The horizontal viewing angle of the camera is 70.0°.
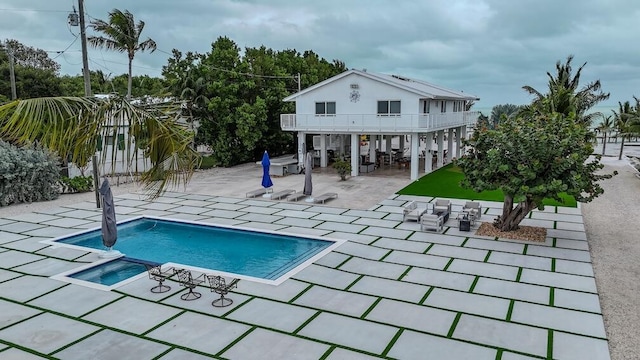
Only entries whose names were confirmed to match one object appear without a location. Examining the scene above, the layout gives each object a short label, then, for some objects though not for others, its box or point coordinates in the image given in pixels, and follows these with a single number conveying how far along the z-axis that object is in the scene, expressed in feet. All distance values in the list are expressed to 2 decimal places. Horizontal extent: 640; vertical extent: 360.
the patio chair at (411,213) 57.98
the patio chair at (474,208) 58.54
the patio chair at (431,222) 53.62
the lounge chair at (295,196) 73.31
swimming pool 45.91
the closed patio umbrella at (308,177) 72.79
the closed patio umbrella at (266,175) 76.13
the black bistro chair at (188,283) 35.53
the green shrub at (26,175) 70.18
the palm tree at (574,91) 88.38
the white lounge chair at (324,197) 71.72
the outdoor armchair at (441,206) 59.47
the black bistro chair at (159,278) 36.86
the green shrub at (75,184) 80.84
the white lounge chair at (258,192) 76.23
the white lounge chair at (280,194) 73.87
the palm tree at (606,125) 131.48
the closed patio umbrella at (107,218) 44.65
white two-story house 91.45
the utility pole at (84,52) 66.18
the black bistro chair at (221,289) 34.24
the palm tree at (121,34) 91.15
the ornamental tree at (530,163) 47.32
